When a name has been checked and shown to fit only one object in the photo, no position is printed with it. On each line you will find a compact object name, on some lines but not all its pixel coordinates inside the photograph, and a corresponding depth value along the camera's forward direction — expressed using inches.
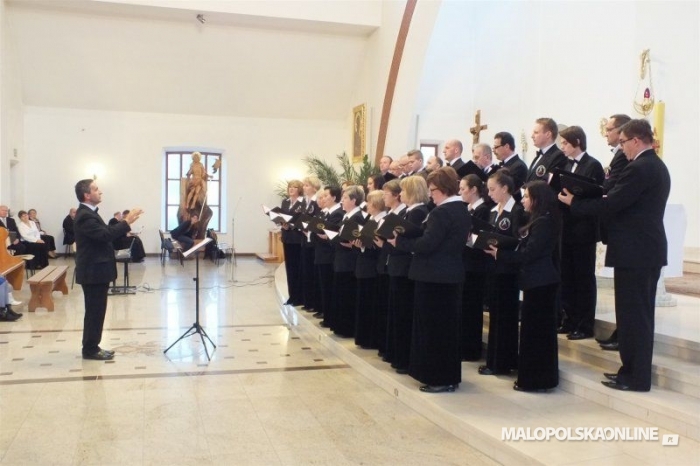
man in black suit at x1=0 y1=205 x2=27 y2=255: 465.4
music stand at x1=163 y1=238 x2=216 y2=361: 223.3
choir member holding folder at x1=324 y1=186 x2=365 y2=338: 231.6
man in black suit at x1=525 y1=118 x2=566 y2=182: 188.2
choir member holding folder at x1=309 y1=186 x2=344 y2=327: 255.4
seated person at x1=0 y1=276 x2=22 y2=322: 292.4
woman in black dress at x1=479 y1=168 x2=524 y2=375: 175.5
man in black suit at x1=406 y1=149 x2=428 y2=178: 250.1
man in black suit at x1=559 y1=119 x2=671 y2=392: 151.8
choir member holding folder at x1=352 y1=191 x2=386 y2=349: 206.1
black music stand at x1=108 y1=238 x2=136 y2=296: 377.1
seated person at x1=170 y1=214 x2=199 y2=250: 556.1
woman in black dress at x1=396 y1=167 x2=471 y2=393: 165.0
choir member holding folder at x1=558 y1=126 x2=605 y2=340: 183.0
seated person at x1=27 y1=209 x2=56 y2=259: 540.4
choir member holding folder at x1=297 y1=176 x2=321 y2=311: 287.1
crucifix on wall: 378.0
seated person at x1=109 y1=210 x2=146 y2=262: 547.6
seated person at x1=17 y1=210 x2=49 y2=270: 482.3
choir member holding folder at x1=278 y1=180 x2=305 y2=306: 298.4
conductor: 213.5
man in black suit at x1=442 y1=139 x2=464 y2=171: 233.3
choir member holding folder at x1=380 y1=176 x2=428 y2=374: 182.7
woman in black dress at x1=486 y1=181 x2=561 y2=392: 162.9
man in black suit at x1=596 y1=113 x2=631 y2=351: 168.5
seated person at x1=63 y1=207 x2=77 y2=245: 569.3
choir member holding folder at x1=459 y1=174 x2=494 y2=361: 187.3
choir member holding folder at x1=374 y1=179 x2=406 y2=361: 195.8
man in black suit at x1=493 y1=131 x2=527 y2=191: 203.2
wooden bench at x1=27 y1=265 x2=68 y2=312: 314.9
